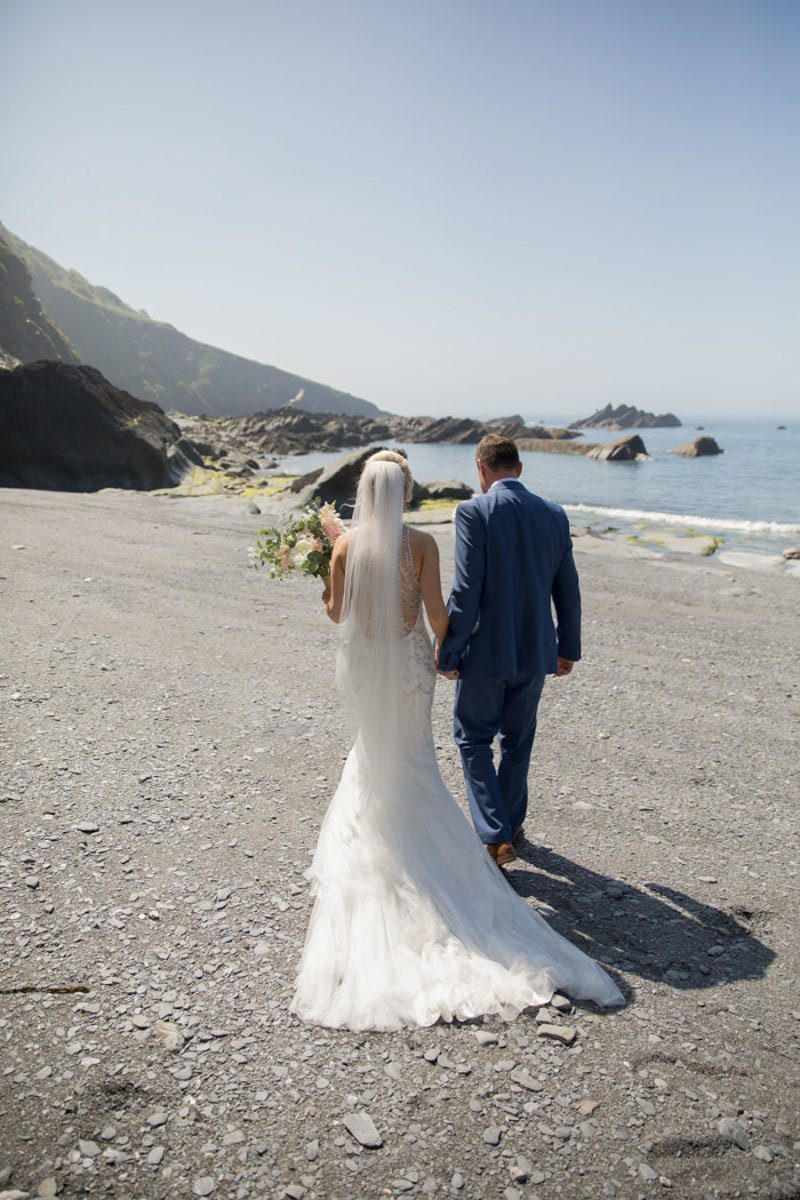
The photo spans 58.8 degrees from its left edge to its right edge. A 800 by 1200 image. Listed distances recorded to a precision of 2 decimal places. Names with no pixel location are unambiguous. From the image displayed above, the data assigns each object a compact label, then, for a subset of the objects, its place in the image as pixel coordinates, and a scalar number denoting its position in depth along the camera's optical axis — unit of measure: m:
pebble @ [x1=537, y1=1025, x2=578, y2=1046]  3.18
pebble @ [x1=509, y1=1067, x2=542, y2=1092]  2.94
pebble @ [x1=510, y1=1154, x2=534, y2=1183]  2.57
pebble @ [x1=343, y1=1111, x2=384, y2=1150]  2.67
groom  4.41
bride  3.35
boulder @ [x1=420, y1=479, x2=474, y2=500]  26.36
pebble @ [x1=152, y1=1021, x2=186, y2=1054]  3.12
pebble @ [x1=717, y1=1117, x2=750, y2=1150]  2.71
